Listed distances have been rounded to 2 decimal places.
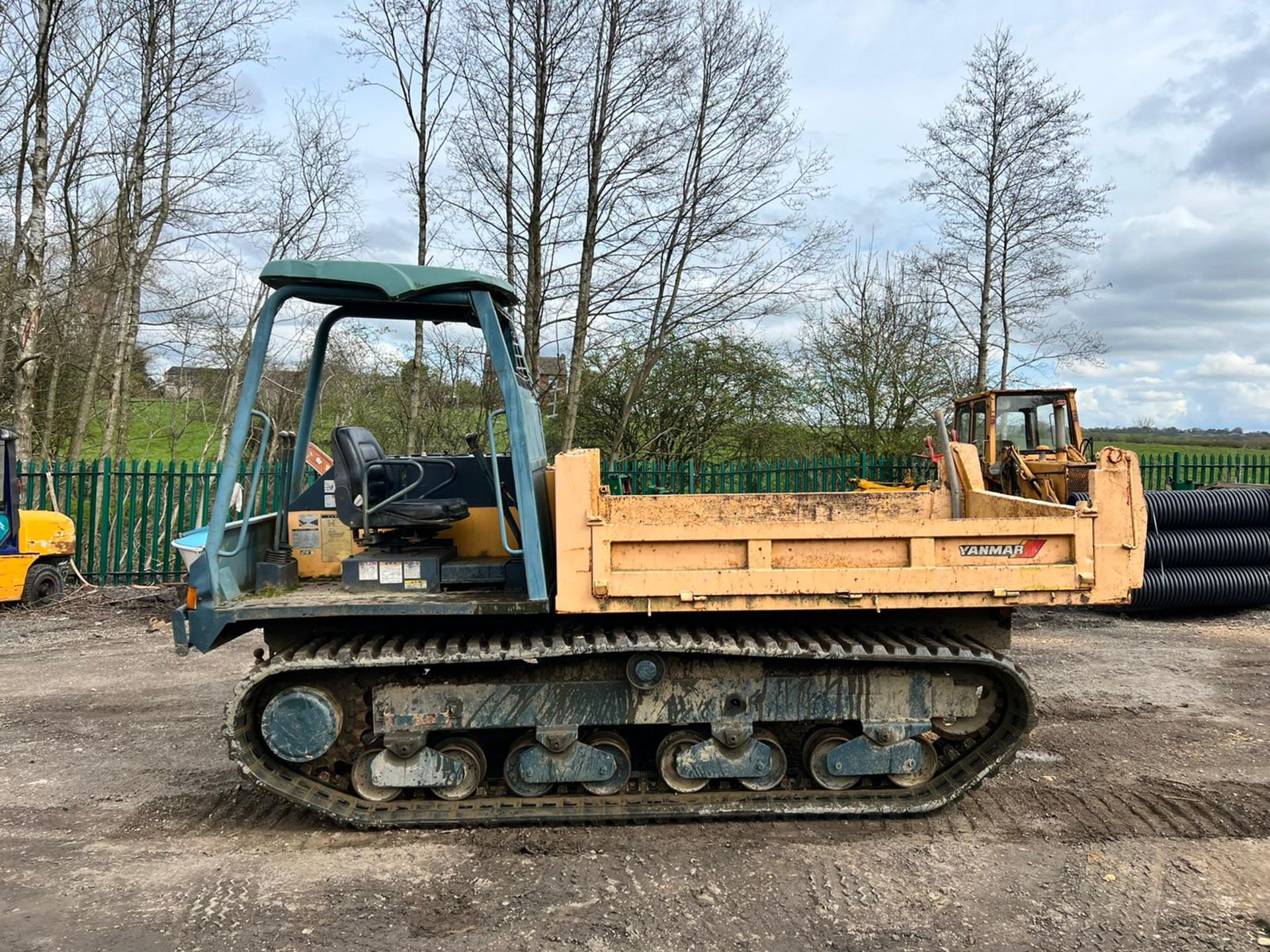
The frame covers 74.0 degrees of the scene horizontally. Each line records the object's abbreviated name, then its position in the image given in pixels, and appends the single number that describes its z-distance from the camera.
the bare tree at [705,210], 13.65
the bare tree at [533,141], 12.34
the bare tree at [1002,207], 17.02
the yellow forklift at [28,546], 9.12
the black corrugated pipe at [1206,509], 9.42
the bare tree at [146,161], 13.26
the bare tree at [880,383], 17.14
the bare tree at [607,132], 12.74
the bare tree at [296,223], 14.68
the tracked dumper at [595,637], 3.87
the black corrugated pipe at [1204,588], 9.26
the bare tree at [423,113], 12.27
